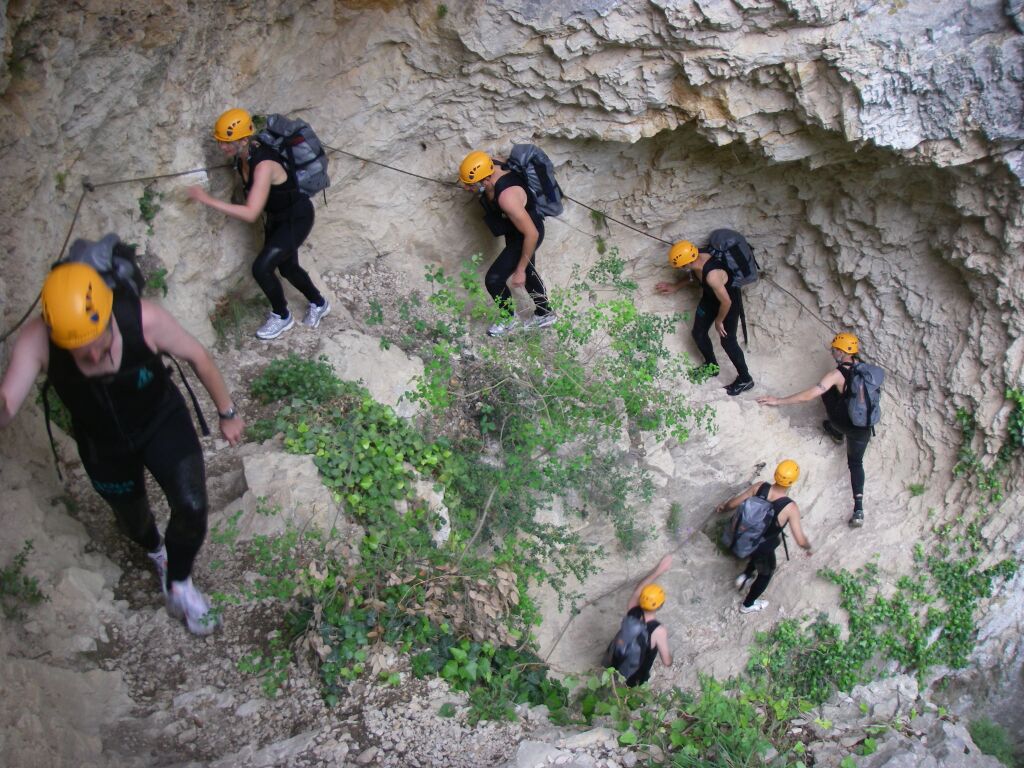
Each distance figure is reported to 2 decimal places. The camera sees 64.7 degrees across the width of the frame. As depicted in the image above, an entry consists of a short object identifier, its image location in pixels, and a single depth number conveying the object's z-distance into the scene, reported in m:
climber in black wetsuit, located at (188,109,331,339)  4.97
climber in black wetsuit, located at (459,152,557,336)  5.88
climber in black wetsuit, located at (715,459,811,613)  6.25
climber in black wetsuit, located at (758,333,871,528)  6.78
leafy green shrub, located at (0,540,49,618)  3.55
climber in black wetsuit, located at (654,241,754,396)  7.09
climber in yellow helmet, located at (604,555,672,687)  5.56
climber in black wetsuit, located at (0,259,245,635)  2.80
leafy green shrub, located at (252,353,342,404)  5.28
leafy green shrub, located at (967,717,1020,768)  6.47
